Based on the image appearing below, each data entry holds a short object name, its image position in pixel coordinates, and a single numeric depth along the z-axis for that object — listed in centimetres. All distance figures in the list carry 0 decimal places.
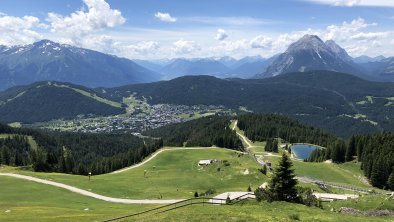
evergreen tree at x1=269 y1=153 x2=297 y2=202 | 5084
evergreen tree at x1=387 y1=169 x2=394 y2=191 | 9827
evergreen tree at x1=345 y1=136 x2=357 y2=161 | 13860
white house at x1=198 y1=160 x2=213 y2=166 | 11796
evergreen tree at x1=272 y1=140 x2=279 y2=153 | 18156
